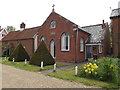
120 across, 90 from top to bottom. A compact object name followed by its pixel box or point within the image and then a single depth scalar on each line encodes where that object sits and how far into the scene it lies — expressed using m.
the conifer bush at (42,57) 13.59
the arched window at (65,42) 17.99
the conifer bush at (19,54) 17.45
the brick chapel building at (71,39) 17.28
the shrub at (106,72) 7.34
